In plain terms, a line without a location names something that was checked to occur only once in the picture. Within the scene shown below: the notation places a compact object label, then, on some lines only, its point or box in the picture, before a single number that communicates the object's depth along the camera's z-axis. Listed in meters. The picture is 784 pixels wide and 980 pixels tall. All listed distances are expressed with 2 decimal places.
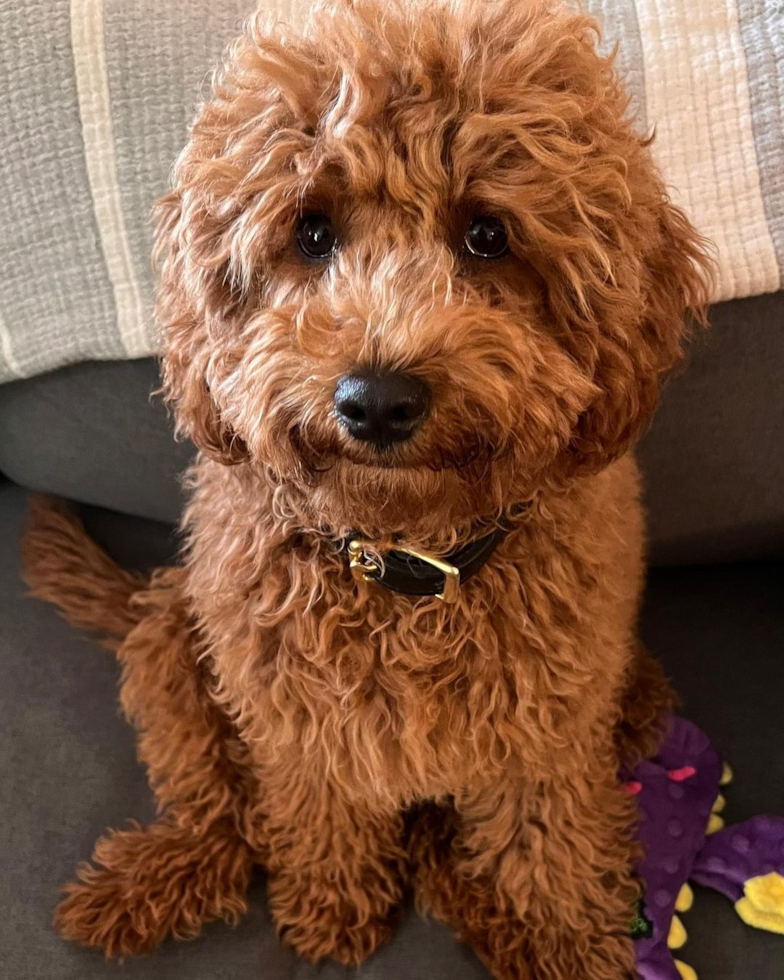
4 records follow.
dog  0.45
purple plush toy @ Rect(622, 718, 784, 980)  0.58
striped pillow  0.60
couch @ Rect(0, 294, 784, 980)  0.58
